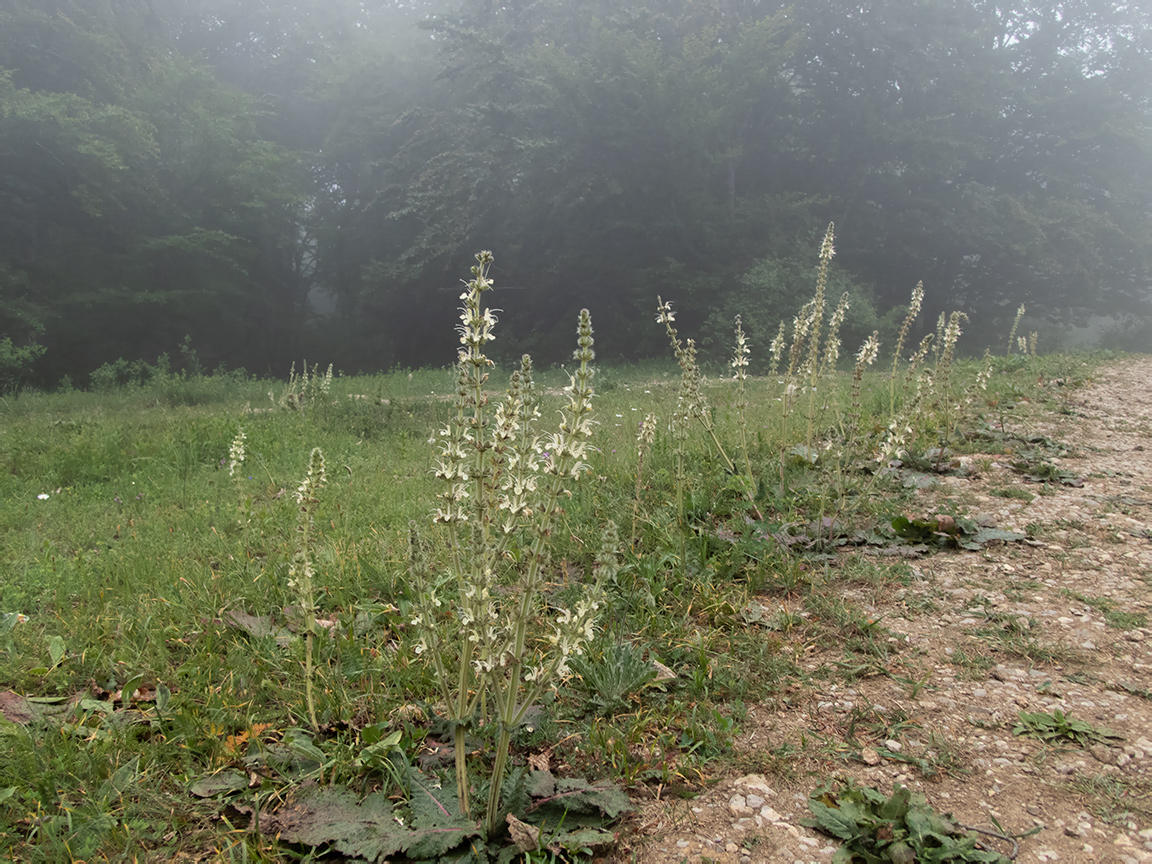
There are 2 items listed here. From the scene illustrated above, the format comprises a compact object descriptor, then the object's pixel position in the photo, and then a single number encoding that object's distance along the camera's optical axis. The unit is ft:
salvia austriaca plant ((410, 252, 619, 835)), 5.46
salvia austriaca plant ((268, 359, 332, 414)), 29.78
